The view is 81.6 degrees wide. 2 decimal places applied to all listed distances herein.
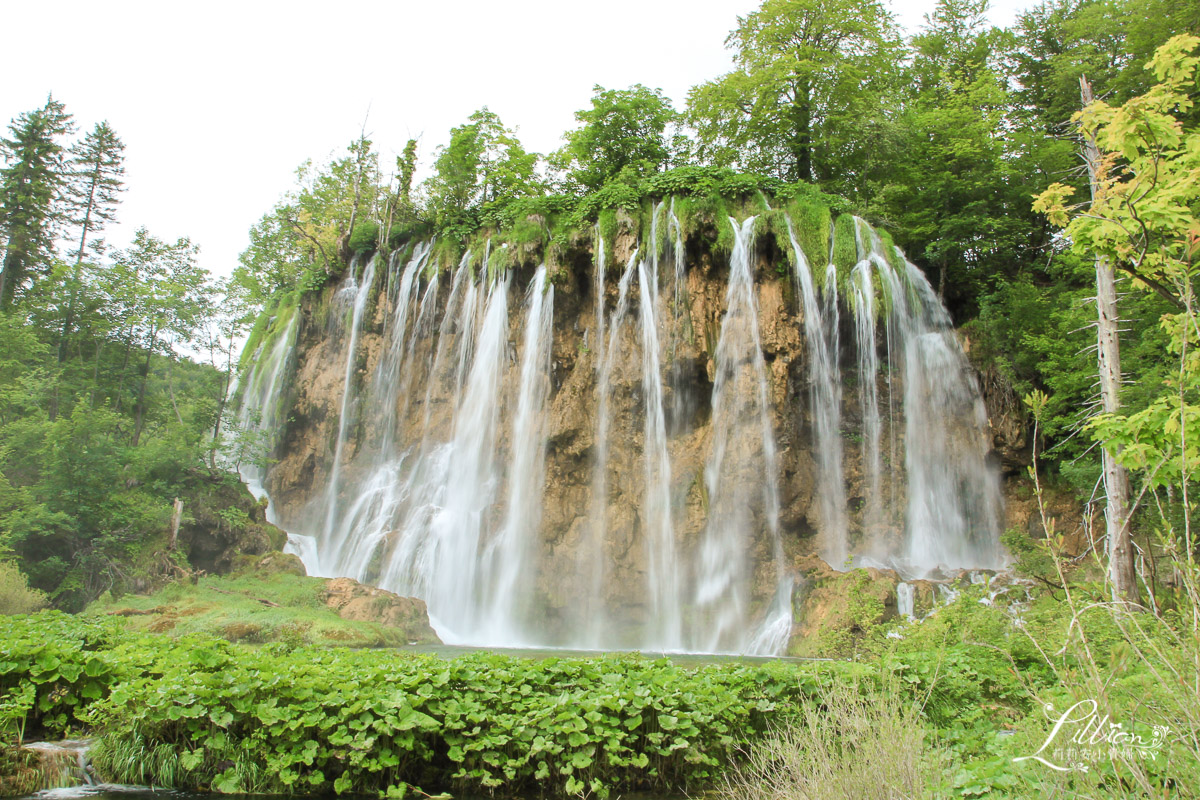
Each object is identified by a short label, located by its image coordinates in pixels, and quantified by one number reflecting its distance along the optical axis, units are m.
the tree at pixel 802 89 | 23.77
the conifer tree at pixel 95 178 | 32.69
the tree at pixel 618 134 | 24.97
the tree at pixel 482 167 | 26.41
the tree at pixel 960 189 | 21.66
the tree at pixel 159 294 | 24.78
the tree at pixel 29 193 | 29.05
